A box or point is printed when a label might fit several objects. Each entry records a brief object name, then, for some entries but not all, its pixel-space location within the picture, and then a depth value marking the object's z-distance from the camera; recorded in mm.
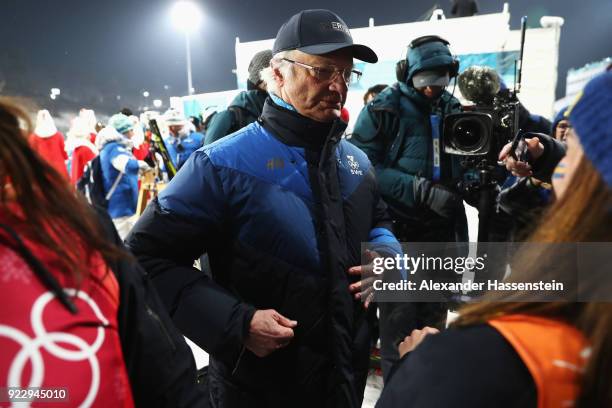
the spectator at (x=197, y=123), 8836
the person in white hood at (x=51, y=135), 6769
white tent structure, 10719
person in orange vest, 578
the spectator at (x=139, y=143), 8945
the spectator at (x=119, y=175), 5348
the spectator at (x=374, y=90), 5190
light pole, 20719
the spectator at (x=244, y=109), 2996
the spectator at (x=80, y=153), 6332
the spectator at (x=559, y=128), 2928
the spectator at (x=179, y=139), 6388
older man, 1398
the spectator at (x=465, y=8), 14117
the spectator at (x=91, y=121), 8375
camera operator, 2686
